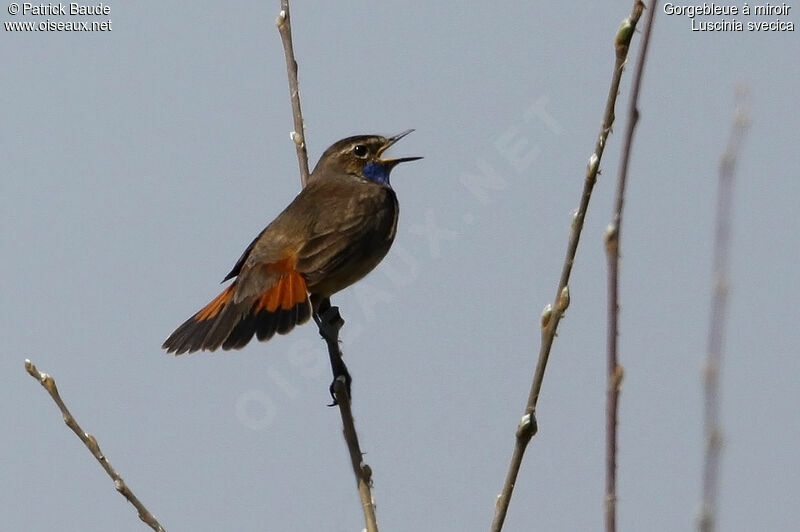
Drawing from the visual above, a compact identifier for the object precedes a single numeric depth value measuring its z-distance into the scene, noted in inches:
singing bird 432.1
